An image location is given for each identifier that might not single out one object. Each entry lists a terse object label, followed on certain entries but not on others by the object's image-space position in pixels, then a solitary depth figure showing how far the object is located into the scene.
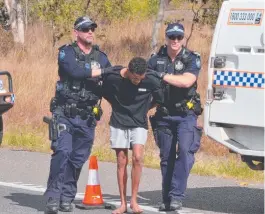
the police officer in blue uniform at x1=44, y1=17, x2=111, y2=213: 17.58
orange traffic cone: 18.39
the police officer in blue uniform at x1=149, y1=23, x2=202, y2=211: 17.72
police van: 15.85
